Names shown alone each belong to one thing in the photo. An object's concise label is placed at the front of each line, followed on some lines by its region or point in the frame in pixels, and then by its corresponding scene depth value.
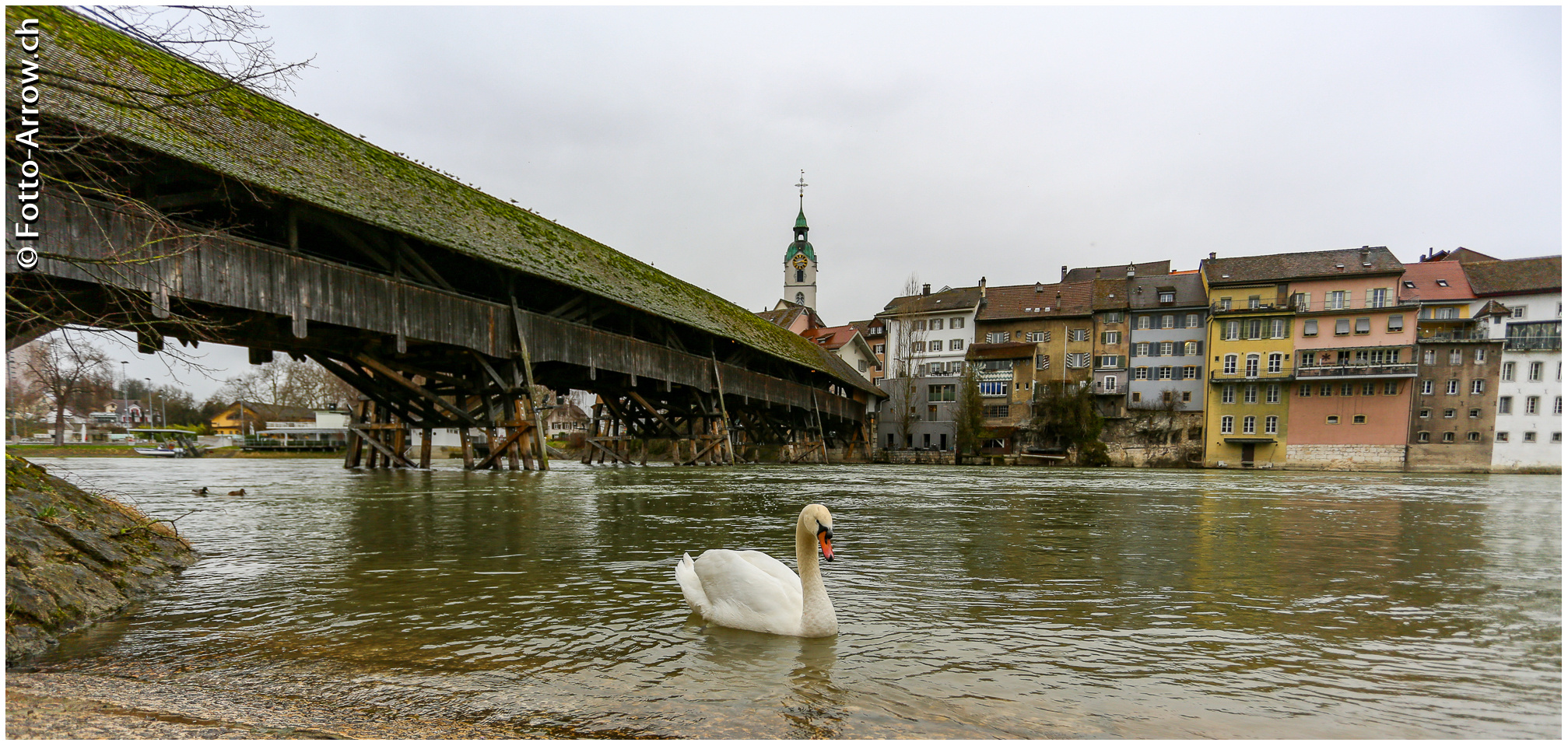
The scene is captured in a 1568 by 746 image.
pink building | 47.22
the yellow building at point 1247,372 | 50.06
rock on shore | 4.31
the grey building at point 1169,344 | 53.59
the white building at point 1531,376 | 45.03
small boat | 48.97
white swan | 4.65
